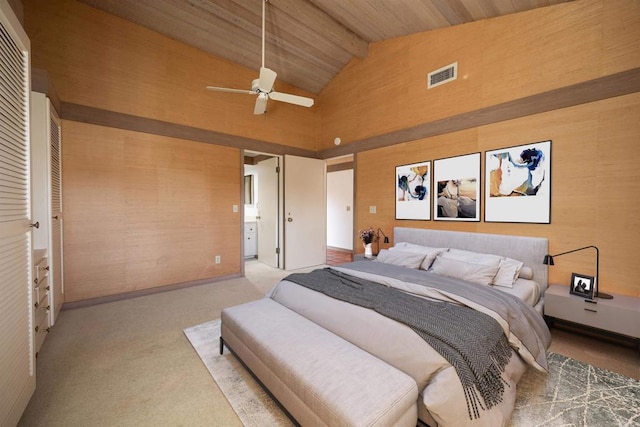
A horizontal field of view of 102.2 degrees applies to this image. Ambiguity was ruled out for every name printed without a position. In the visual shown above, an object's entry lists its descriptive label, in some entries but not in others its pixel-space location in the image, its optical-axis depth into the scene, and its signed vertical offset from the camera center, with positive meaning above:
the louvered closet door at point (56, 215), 2.72 -0.08
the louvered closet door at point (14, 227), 1.33 -0.10
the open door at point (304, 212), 5.23 -0.09
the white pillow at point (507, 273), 2.61 -0.67
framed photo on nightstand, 2.40 -0.74
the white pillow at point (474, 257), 2.78 -0.56
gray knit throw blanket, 1.39 -0.76
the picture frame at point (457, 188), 3.37 +0.27
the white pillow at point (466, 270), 2.63 -0.67
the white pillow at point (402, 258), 3.26 -0.66
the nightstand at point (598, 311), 2.12 -0.91
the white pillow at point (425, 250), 3.22 -0.56
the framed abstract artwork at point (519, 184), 2.85 +0.28
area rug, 1.58 -1.29
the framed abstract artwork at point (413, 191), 3.85 +0.26
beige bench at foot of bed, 1.18 -0.89
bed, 1.37 -0.77
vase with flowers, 4.32 -0.53
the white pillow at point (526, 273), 2.86 -0.72
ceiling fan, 2.79 +1.39
